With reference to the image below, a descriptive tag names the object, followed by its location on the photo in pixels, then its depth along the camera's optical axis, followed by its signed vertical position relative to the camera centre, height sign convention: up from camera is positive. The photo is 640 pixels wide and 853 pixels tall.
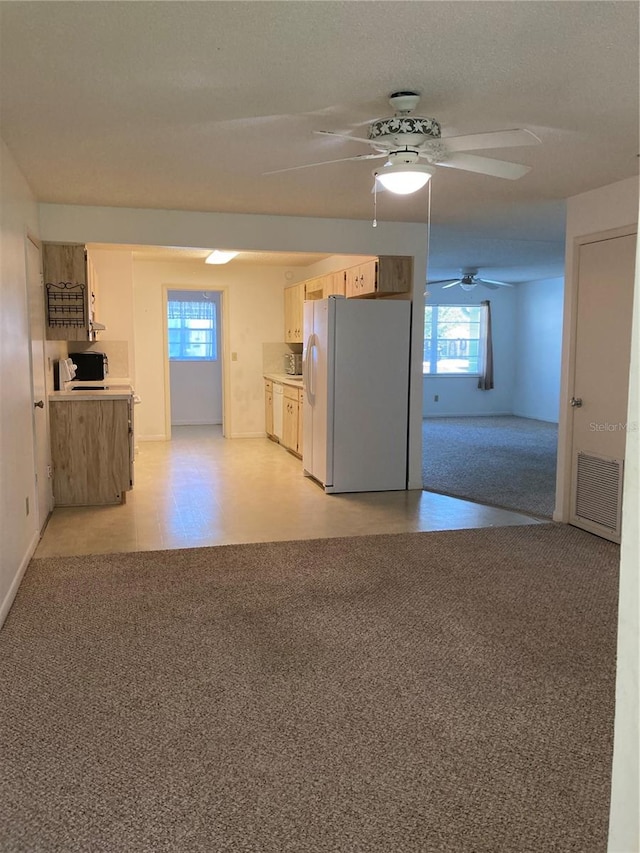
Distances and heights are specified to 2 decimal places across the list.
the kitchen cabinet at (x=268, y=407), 8.93 -0.68
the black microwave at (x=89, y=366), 6.61 -0.09
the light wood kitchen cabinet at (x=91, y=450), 5.36 -0.77
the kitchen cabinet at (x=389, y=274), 5.99 +0.77
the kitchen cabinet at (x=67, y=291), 5.24 +0.54
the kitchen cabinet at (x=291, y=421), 7.58 -0.76
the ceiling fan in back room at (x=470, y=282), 9.51 +1.14
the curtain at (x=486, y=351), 12.12 +0.14
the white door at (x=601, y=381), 4.43 -0.15
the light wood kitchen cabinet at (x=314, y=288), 7.62 +0.84
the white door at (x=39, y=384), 4.51 -0.20
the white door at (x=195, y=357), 10.61 +0.01
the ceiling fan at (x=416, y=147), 2.77 +0.93
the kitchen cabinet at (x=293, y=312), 8.42 +0.61
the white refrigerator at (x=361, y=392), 5.90 -0.31
